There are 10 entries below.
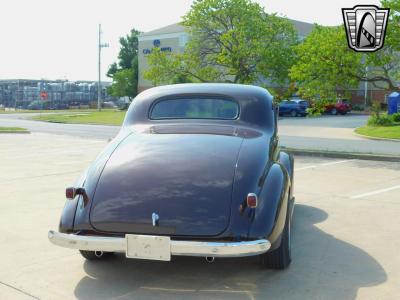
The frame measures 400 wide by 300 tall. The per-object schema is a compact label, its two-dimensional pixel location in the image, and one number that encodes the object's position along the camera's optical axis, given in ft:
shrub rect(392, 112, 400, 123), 91.50
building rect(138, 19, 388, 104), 171.94
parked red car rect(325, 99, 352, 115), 140.05
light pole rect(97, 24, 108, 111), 185.92
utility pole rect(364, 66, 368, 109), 164.86
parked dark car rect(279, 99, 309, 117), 133.80
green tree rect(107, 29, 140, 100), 225.97
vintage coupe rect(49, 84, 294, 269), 12.46
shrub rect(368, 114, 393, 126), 87.92
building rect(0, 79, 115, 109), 214.90
